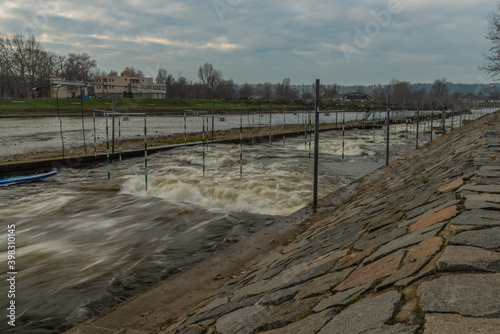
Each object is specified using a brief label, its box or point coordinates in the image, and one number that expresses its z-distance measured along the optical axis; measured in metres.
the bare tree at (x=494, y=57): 33.65
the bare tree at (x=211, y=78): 131.02
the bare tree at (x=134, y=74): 146.02
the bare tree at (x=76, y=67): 100.31
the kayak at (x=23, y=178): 14.21
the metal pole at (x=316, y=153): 8.66
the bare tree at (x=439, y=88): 162.34
